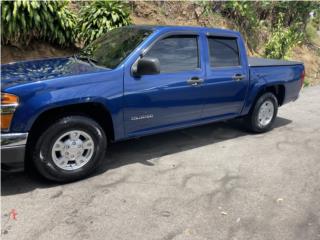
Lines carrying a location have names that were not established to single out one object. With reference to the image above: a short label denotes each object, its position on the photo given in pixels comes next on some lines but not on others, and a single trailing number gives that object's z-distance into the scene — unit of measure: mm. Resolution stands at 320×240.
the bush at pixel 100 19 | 5717
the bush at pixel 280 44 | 8574
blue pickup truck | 2744
